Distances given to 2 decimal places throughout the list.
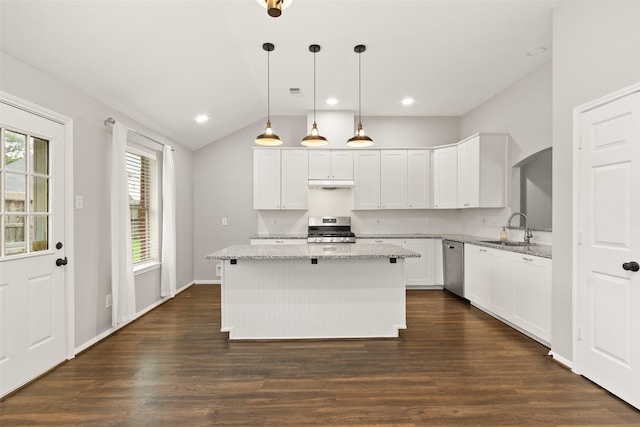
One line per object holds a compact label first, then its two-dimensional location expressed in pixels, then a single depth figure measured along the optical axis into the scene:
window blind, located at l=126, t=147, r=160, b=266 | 4.14
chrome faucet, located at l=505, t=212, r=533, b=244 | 3.77
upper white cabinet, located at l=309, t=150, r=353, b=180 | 5.44
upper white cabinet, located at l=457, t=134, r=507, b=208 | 4.53
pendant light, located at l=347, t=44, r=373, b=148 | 3.37
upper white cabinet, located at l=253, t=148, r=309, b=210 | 5.42
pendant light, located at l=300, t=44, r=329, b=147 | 3.24
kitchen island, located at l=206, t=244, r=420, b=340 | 3.23
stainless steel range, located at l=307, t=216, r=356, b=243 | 5.59
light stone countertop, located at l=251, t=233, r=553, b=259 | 3.21
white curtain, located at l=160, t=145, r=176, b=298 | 4.59
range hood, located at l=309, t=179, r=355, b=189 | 5.34
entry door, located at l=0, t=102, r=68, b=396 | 2.27
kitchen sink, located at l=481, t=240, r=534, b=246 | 3.93
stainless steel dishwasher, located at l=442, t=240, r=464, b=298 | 4.64
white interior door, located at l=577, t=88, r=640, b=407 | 2.10
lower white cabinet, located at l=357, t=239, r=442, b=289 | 5.23
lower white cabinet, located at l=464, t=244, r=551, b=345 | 3.03
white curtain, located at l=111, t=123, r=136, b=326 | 3.34
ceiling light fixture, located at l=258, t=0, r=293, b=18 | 1.49
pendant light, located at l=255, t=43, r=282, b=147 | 3.17
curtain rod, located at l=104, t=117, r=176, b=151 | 3.34
